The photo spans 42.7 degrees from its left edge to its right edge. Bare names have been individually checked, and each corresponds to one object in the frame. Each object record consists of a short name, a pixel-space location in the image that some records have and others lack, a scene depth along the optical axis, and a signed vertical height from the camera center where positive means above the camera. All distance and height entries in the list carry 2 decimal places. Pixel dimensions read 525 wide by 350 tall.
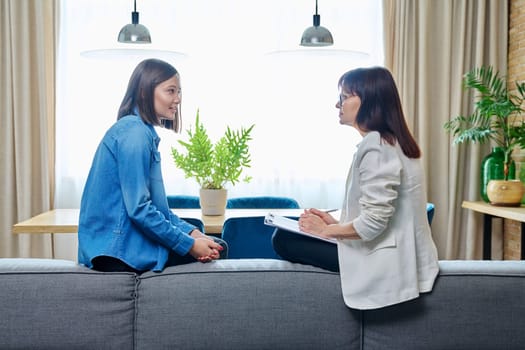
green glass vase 4.46 -0.13
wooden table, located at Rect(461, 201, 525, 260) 3.94 -0.40
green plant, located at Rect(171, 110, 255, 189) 3.30 -0.05
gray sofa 1.77 -0.44
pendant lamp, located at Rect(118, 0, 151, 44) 3.56 +0.59
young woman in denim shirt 1.94 -0.20
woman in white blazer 1.82 -0.21
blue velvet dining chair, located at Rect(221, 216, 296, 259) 2.99 -0.40
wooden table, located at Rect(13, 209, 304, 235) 3.09 -0.36
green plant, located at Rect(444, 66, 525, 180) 4.23 +0.21
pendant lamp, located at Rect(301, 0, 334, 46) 3.57 +0.58
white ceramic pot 3.38 -0.28
